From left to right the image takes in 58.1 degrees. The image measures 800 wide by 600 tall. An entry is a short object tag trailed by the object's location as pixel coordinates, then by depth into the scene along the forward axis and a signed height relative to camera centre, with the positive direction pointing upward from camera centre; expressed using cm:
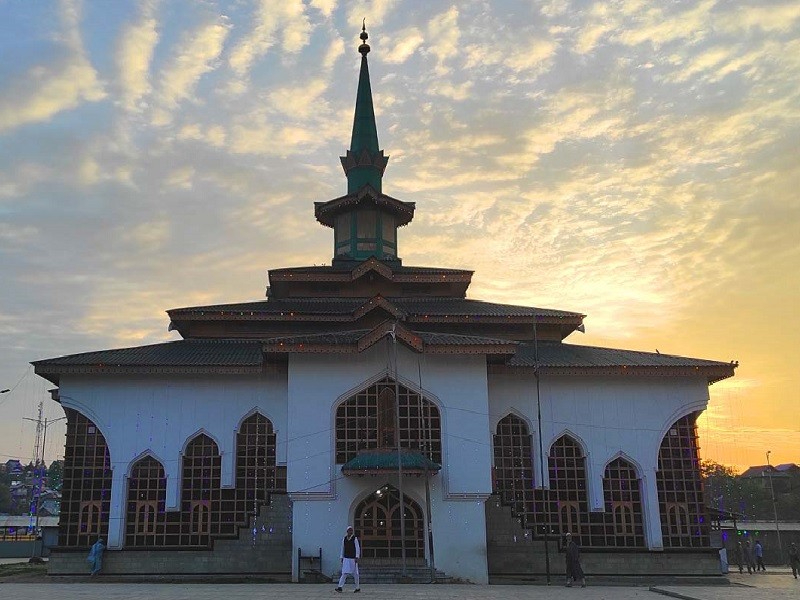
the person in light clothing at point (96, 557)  2364 -192
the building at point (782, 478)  7434 +15
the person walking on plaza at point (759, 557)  3052 -318
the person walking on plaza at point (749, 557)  2904 -307
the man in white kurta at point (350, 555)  1755 -153
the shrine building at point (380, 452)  2308 +124
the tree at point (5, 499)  8669 +4
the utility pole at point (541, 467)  2198 +58
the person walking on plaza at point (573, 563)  2123 -226
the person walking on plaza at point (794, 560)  2675 -297
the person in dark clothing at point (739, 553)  2862 -289
